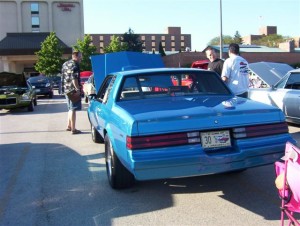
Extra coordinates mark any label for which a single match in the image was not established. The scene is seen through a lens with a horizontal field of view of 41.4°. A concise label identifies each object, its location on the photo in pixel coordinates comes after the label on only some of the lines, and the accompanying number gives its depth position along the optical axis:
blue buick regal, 3.93
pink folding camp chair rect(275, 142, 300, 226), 3.00
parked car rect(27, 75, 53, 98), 23.61
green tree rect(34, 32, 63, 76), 51.69
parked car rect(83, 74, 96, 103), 13.82
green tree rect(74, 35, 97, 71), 53.12
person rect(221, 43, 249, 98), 7.30
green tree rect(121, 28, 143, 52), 79.38
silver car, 8.79
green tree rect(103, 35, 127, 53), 59.91
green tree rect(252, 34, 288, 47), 116.81
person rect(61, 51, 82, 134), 9.07
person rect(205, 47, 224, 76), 7.90
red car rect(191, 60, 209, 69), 19.88
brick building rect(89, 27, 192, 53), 151.00
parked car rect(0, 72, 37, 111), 14.46
